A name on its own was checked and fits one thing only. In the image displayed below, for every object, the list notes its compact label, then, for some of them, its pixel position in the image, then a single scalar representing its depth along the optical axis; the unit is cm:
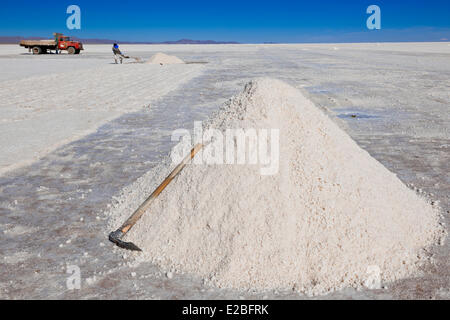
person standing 2587
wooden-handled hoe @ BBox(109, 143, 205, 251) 319
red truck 3712
